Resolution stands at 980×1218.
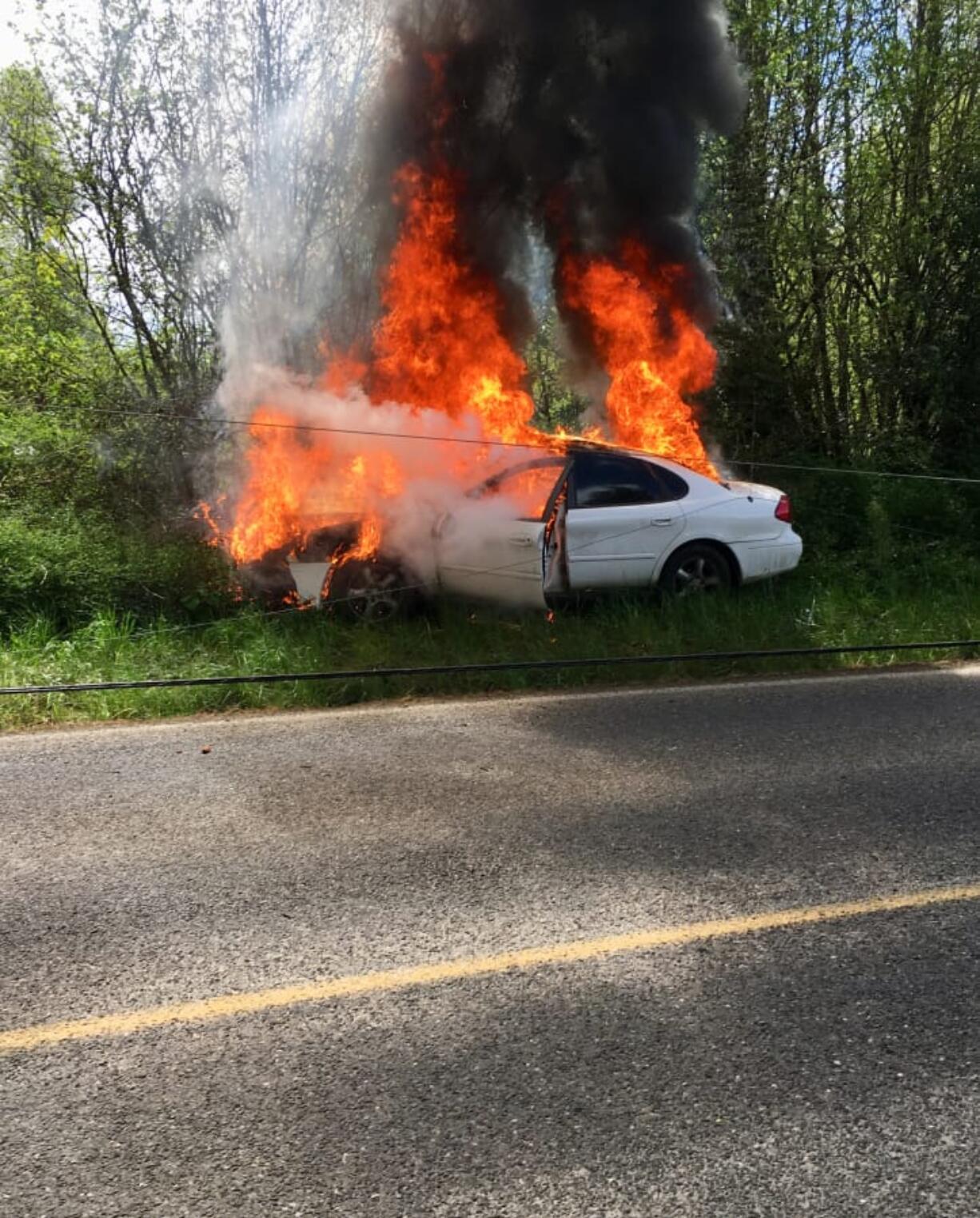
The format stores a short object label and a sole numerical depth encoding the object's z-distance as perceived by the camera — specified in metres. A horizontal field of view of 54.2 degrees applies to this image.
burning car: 8.02
